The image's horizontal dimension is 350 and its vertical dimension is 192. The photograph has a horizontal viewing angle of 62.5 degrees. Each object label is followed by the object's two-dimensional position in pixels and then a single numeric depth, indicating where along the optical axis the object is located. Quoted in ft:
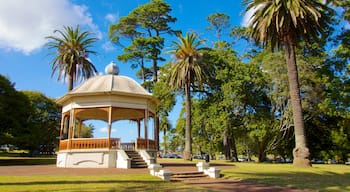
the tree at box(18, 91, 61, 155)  147.47
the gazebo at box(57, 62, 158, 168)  61.26
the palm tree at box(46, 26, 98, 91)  98.53
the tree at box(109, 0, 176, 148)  131.64
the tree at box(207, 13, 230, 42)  134.00
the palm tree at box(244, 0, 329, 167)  66.69
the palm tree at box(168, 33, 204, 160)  94.73
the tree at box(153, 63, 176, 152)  118.52
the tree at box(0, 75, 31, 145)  84.09
